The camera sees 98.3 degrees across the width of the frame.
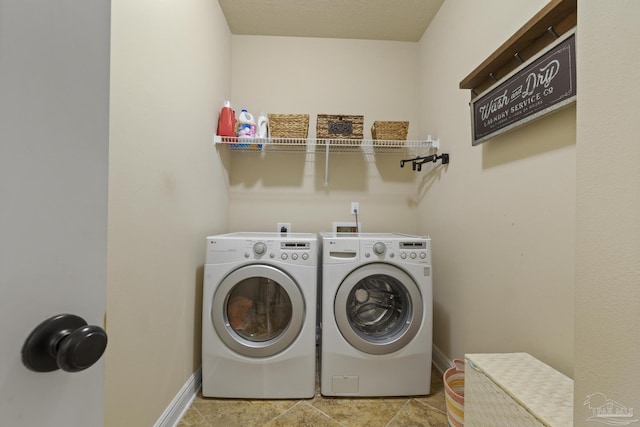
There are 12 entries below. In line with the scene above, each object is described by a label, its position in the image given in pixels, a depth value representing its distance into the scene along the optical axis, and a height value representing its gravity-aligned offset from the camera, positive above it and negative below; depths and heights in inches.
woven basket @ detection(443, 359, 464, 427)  47.2 -33.0
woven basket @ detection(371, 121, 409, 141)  82.4 +25.6
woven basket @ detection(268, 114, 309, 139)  81.2 +26.3
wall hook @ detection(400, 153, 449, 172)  73.6 +16.3
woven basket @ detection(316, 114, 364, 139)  82.0 +26.6
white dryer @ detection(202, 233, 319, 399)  61.7 -25.8
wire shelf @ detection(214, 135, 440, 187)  79.9 +21.8
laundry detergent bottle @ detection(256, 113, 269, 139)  83.9 +26.3
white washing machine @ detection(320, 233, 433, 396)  63.0 -25.9
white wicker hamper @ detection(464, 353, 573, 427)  30.4 -21.4
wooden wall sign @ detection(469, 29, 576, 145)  36.6 +19.7
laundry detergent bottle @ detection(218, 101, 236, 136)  78.5 +26.1
